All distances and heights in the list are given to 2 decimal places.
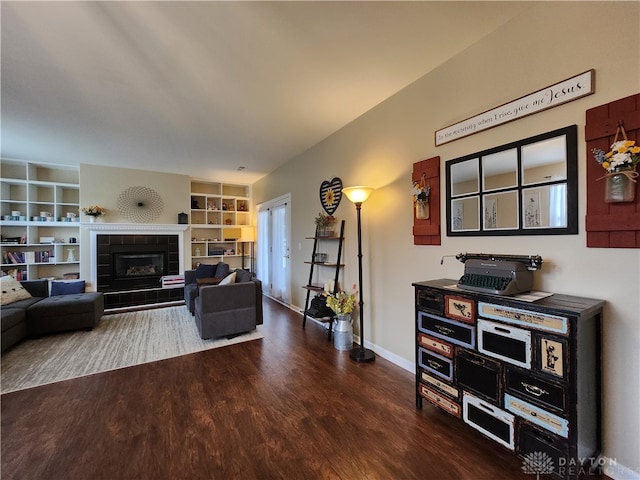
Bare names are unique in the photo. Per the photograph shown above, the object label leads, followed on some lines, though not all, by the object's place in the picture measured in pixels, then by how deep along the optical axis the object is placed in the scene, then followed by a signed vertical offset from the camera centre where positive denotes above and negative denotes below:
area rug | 2.65 -1.29
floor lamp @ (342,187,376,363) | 2.86 -0.13
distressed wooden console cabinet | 1.31 -0.77
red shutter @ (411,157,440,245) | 2.39 +0.31
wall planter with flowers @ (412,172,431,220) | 2.43 +0.38
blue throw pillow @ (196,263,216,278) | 5.16 -0.59
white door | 5.22 -0.18
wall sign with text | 1.56 +0.89
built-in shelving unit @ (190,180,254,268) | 6.61 +0.42
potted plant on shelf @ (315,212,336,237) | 3.77 +0.22
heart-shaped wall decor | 3.74 +0.66
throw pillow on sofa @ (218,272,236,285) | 3.81 -0.57
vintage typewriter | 1.62 -0.23
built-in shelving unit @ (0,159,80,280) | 4.89 +0.43
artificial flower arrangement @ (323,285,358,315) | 3.17 -0.76
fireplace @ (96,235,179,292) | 5.30 -0.41
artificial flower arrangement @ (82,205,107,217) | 5.15 +0.60
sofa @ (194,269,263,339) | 3.42 -0.90
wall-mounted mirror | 1.63 +0.35
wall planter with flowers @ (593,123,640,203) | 1.34 +0.35
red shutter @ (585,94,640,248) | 1.38 +0.25
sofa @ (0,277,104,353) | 3.19 -0.94
